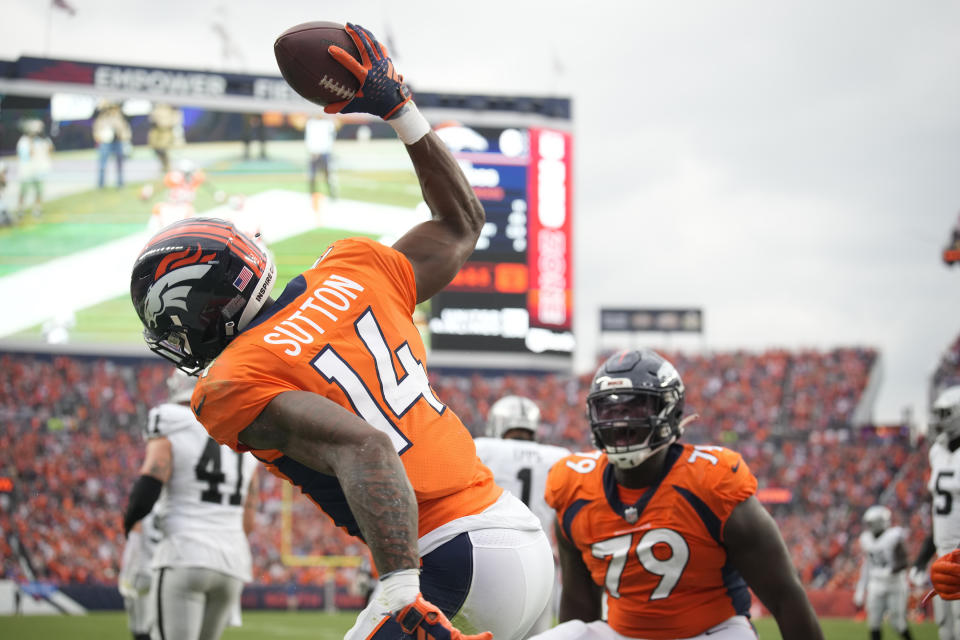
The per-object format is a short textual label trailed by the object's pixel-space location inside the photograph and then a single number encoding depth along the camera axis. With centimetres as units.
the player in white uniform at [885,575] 1168
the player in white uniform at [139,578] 816
